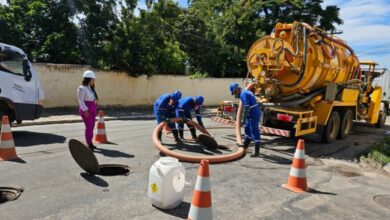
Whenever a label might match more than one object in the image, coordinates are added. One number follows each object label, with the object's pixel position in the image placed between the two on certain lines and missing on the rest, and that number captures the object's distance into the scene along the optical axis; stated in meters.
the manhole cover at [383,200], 5.54
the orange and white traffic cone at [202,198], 3.93
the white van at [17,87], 9.55
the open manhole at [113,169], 6.47
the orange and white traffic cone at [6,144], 6.98
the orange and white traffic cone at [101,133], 9.02
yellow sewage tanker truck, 9.67
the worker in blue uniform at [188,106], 9.30
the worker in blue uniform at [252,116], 8.32
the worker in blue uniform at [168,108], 9.17
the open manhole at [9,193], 4.87
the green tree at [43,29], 17.84
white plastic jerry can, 4.59
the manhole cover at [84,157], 5.90
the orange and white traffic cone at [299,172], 5.88
